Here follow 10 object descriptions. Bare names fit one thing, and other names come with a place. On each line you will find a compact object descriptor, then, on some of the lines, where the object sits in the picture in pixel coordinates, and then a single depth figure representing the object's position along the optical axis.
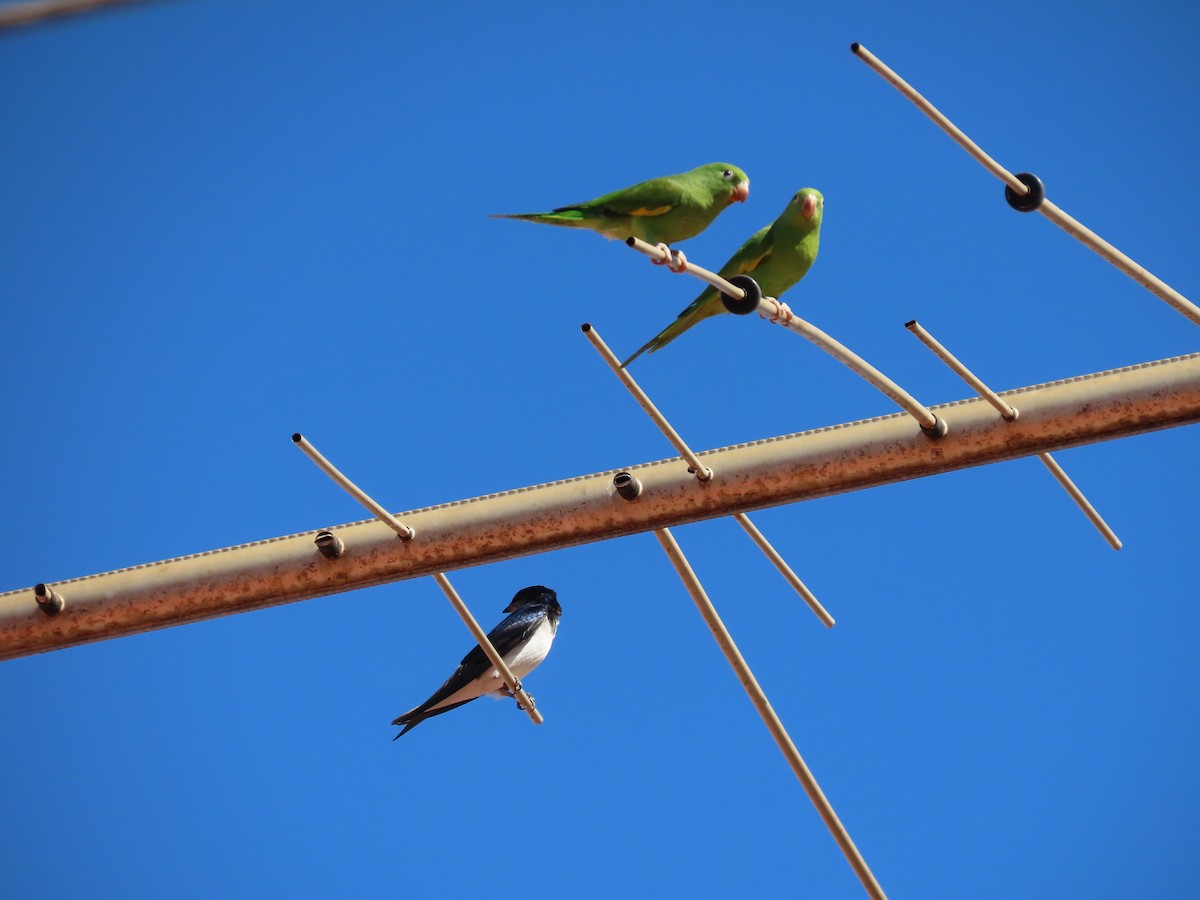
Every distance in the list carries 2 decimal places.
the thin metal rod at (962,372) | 12.68
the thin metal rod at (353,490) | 13.38
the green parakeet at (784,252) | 15.59
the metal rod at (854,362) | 12.69
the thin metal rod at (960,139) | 12.23
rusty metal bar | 12.70
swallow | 21.25
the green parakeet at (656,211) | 14.47
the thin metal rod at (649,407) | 13.05
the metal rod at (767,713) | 13.26
